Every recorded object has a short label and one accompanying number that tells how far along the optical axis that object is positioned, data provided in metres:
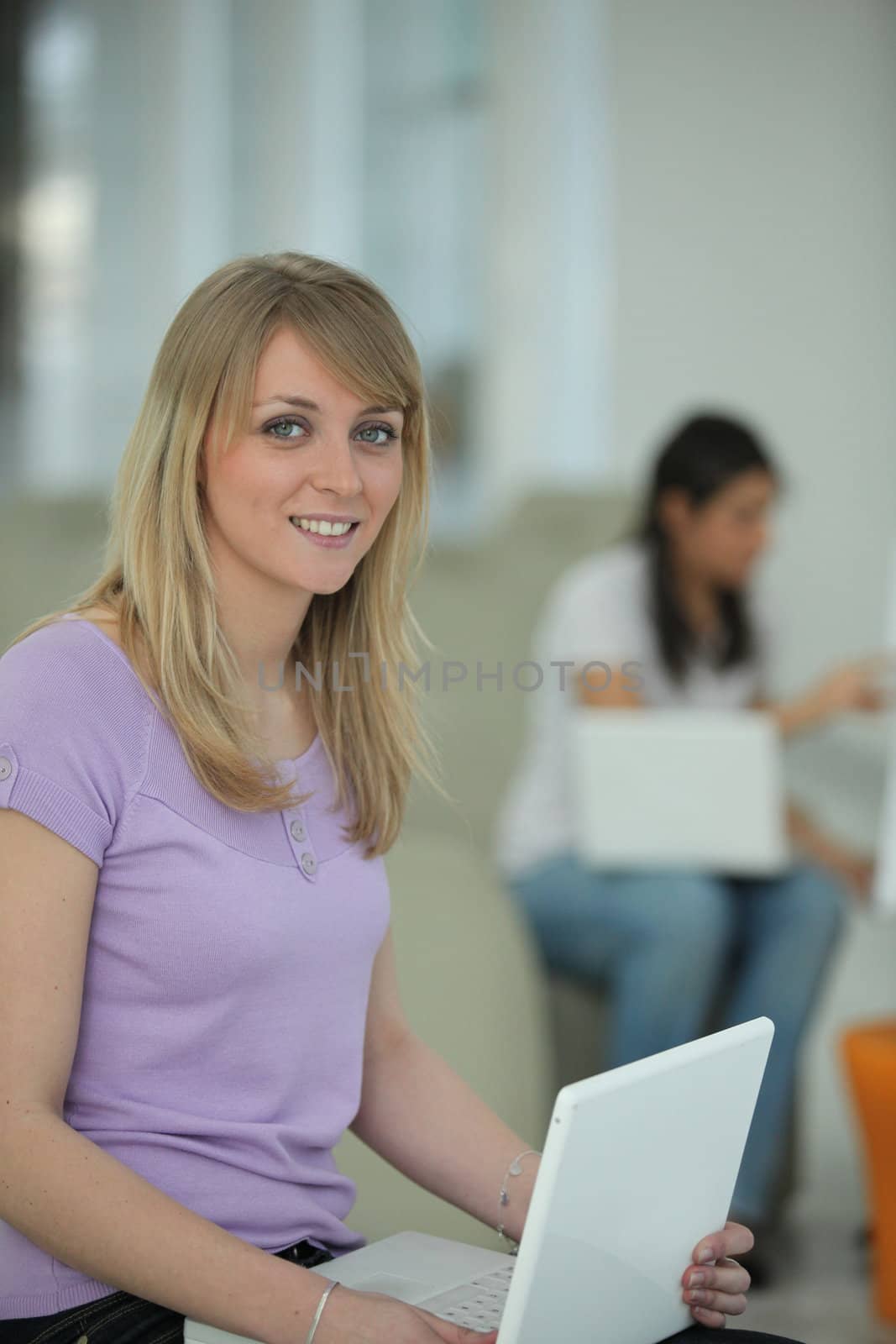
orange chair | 5.94
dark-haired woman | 6.15
